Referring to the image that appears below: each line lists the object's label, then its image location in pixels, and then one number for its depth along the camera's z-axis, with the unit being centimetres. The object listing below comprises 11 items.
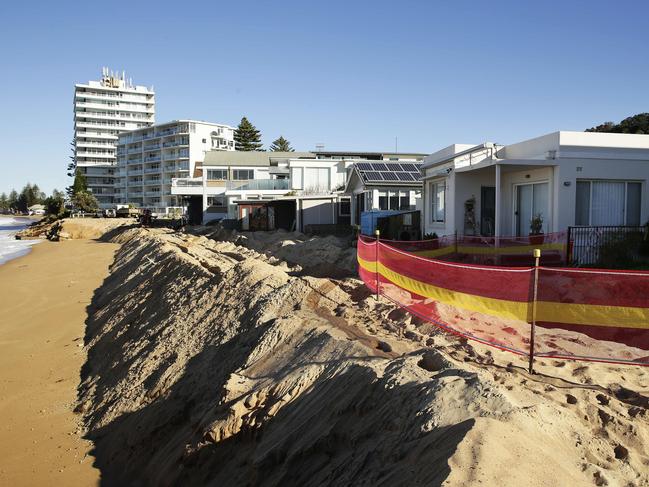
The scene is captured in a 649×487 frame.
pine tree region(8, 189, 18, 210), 15312
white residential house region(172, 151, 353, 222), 4328
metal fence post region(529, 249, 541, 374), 621
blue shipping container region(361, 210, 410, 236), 2461
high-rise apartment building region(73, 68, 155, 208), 11475
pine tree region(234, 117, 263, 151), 9506
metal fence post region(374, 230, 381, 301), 1034
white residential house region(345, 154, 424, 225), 2944
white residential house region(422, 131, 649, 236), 1507
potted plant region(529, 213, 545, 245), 1588
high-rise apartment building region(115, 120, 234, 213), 9281
